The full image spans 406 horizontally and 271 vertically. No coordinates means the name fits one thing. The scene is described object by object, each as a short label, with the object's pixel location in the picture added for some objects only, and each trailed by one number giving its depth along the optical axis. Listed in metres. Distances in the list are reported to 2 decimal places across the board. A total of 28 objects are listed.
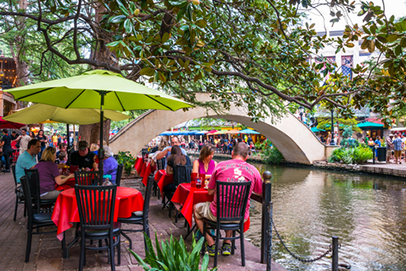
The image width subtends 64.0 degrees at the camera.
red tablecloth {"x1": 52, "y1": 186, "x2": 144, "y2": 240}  3.53
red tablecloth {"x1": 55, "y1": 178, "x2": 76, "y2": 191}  5.06
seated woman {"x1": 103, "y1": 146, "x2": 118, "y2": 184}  5.61
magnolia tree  2.84
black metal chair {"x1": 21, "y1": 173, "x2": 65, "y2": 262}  3.50
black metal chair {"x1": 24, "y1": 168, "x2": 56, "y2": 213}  4.24
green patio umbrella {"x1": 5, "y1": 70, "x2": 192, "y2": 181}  3.25
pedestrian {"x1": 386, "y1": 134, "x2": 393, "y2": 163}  17.44
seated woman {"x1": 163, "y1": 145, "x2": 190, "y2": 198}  6.02
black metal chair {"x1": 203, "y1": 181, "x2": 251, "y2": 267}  3.58
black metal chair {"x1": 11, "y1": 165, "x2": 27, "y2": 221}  5.06
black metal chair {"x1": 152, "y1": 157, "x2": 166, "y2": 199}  7.79
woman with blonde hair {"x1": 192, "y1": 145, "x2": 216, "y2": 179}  4.91
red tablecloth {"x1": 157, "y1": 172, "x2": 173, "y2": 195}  6.31
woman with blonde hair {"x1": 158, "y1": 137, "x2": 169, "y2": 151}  8.35
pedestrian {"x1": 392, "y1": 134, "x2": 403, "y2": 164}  15.91
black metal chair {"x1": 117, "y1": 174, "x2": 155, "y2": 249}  3.65
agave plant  2.24
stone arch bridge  14.85
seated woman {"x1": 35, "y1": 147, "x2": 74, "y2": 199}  4.50
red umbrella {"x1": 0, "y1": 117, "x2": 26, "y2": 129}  10.05
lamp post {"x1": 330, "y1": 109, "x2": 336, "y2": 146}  20.81
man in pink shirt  3.76
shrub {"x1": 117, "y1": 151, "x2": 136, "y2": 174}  12.02
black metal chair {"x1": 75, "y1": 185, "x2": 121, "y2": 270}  3.17
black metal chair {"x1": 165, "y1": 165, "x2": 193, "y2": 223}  5.75
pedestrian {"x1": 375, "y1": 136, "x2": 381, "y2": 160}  19.56
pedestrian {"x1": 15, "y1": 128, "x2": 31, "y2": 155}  11.56
